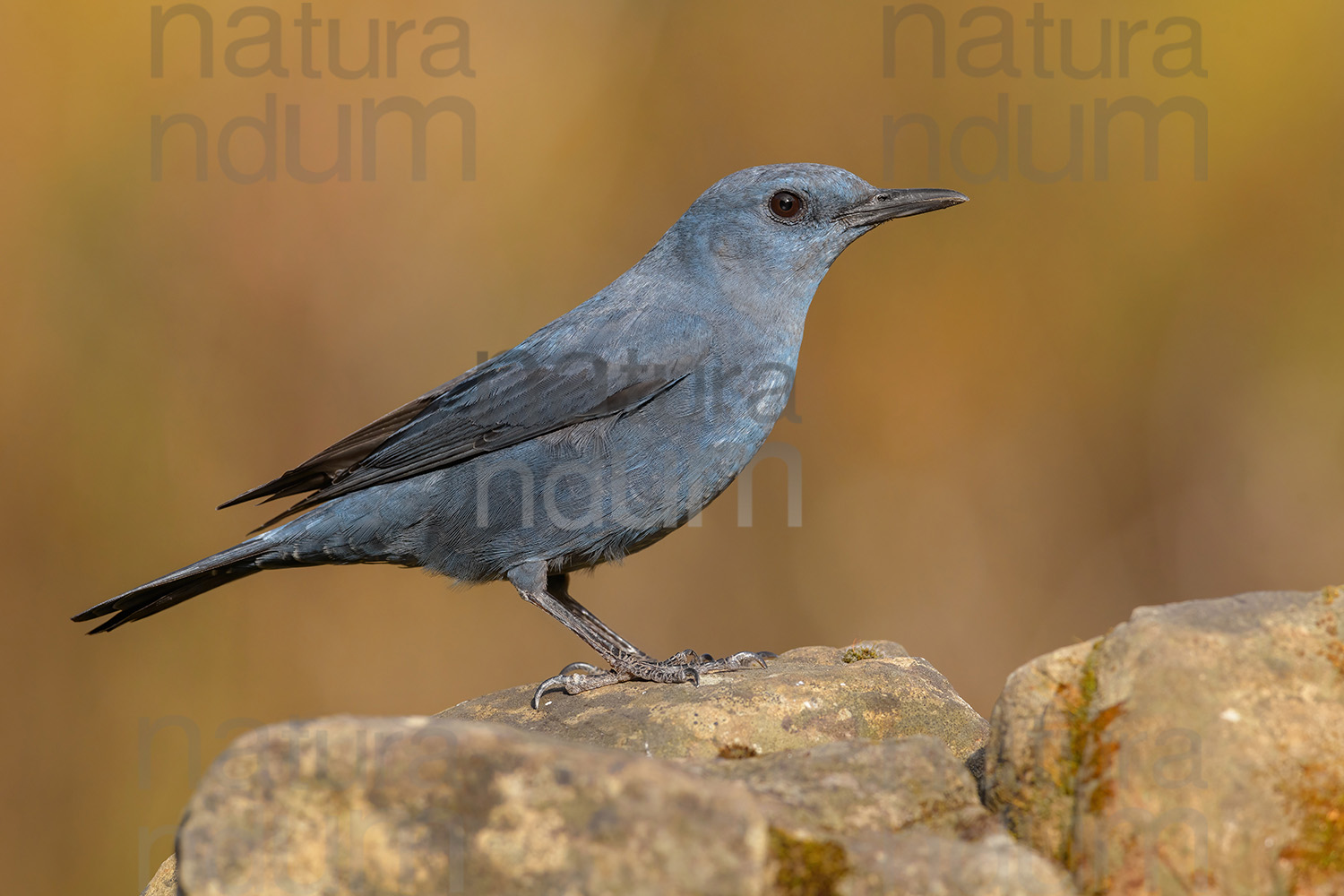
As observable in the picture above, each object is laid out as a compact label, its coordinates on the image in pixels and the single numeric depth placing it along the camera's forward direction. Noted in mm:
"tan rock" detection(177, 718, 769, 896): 5402
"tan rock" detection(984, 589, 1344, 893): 5816
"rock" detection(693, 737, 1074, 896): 5562
